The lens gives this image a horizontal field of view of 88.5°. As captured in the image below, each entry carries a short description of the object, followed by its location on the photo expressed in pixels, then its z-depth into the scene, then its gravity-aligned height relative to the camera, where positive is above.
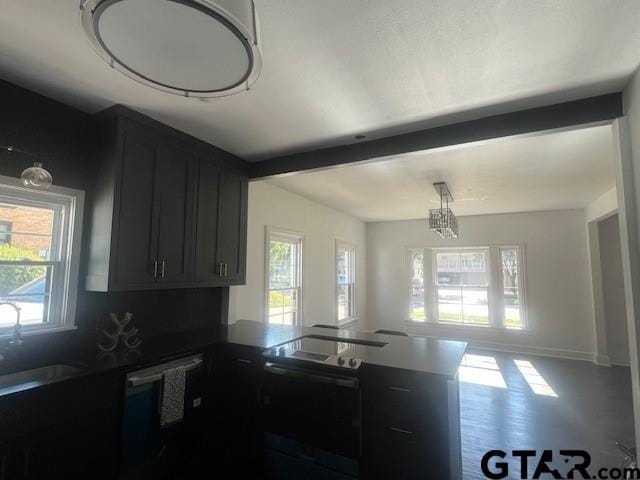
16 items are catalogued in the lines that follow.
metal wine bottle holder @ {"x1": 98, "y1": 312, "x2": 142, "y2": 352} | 2.30 -0.44
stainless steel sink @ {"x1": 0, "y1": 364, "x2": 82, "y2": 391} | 1.65 -0.58
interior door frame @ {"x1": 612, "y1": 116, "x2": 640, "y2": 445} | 1.94 +0.22
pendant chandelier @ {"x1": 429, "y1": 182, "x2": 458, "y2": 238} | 4.25 +0.75
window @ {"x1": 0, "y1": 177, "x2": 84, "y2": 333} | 2.06 +0.14
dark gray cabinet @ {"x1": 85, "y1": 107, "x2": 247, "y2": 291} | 2.28 +0.51
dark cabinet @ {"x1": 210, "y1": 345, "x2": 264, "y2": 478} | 2.30 -1.00
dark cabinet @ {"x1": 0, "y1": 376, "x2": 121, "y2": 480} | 1.54 -0.80
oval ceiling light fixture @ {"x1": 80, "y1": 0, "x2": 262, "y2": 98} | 0.92 +0.75
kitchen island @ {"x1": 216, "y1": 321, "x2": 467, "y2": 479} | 1.80 -0.79
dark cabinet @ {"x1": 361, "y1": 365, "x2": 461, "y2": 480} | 1.76 -0.83
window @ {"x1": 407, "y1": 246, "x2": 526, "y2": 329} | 6.20 -0.20
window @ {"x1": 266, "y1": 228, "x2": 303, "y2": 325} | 4.25 -0.02
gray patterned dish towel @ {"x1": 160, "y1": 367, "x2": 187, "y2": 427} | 2.17 -0.81
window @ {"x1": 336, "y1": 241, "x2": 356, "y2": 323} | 6.08 -0.11
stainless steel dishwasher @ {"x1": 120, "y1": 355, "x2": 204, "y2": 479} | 1.99 -0.96
